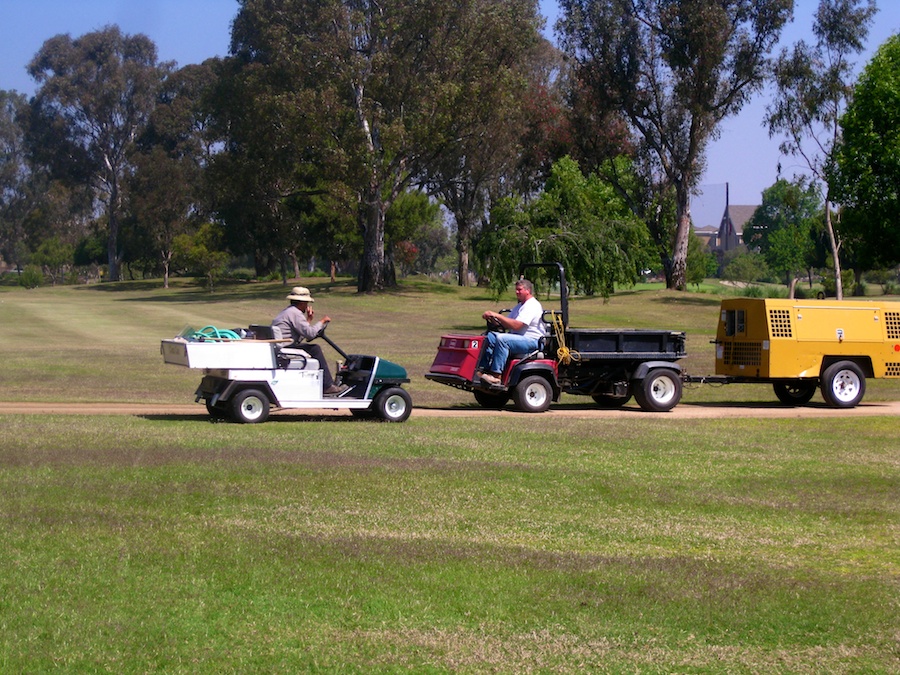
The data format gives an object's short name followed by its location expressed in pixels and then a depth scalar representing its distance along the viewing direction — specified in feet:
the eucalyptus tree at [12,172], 353.31
